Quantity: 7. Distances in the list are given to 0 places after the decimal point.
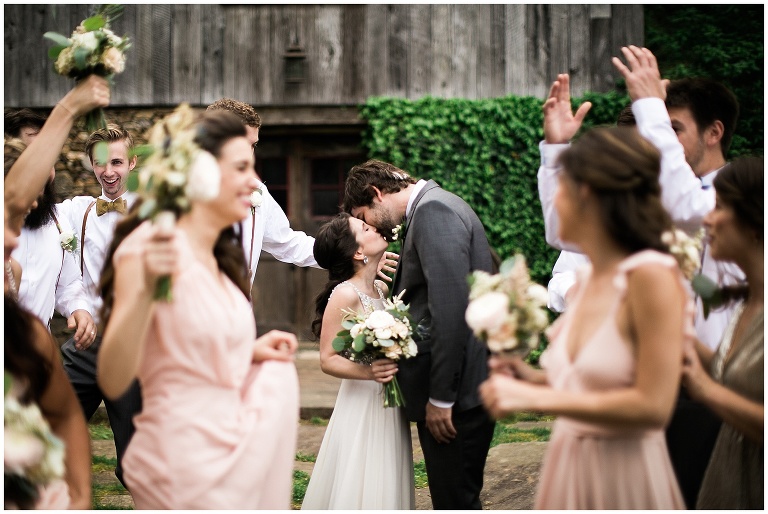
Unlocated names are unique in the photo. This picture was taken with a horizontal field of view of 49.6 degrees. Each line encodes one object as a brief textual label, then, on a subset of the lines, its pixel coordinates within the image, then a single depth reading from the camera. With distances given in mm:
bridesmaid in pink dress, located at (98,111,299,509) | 2461
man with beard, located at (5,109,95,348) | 4656
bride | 4293
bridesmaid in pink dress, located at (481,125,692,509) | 2299
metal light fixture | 9570
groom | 3812
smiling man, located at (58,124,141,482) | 4570
